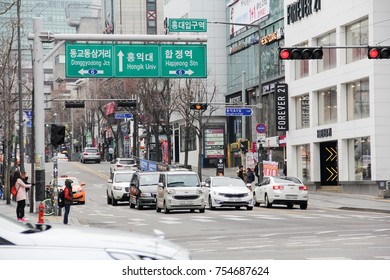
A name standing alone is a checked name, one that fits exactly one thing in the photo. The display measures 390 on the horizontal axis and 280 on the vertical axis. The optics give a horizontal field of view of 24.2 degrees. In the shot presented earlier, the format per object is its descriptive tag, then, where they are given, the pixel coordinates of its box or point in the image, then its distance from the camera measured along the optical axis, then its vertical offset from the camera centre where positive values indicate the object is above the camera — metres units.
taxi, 49.47 -2.60
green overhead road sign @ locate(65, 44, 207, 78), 36.78 +3.41
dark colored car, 41.16 -2.02
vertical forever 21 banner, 61.00 +2.49
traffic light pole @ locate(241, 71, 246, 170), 59.61 +0.84
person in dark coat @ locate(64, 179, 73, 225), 30.08 -1.68
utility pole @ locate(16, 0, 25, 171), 42.16 +1.45
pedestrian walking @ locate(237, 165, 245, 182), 55.44 -1.80
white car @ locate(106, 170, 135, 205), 47.22 -2.16
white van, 36.56 -1.93
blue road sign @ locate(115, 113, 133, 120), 75.44 +2.48
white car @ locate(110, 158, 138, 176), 77.50 -1.71
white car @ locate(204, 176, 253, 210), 38.75 -2.16
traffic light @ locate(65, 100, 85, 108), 49.78 +2.27
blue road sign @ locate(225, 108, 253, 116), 50.53 +1.78
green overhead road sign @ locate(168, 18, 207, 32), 34.12 +4.51
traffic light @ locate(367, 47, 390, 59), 30.41 +3.01
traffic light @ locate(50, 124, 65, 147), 32.34 +0.37
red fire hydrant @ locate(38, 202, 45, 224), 26.19 -1.93
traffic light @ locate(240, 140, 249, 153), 57.22 -0.10
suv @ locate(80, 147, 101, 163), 107.06 -1.19
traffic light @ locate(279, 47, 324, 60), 29.62 +2.96
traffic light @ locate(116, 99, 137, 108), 49.03 +2.27
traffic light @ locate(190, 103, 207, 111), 47.55 +2.00
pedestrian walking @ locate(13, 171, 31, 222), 31.94 -1.85
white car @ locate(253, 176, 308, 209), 40.34 -2.17
